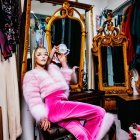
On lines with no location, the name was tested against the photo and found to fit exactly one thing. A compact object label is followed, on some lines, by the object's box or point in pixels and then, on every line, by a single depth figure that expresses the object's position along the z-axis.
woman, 1.94
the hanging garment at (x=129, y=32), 3.03
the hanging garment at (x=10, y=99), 1.95
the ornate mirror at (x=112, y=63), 2.90
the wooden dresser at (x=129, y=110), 2.74
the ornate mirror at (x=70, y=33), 2.52
